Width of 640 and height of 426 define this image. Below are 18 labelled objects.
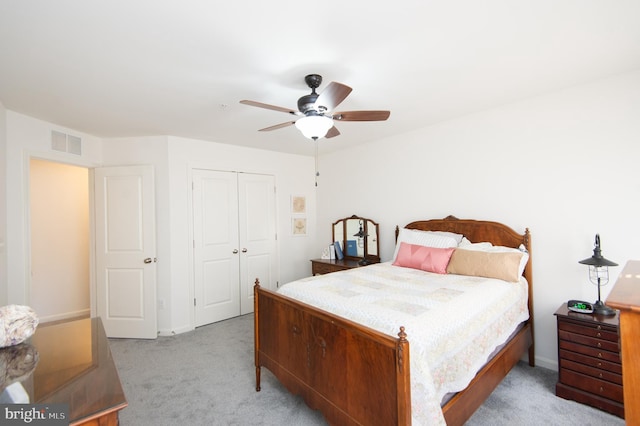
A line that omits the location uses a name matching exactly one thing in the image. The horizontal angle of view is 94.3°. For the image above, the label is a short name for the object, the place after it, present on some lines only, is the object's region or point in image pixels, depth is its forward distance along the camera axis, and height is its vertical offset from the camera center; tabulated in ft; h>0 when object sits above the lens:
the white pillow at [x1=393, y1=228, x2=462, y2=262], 10.22 -0.92
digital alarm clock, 7.46 -2.50
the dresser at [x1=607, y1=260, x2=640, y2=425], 2.86 -1.38
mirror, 13.75 -1.16
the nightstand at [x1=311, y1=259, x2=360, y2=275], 13.10 -2.25
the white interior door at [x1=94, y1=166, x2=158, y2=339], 11.88 -0.81
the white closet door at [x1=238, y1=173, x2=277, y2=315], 14.32 -0.82
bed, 4.59 -2.81
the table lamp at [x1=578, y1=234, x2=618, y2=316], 7.26 -1.60
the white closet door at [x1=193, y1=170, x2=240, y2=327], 12.91 -1.27
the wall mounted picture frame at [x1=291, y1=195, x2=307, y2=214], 16.22 +0.67
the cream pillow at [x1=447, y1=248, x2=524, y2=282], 8.26 -1.54
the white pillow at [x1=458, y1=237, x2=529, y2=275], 8.57 -1.17
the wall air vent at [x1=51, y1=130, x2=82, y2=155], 10.44 +2.89
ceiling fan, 6.50 +2.39
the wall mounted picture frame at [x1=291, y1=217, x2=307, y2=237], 16.24 -0.55
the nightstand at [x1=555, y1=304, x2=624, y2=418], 6.68 -3.60
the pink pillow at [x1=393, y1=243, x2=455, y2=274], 9.48 -1.49
